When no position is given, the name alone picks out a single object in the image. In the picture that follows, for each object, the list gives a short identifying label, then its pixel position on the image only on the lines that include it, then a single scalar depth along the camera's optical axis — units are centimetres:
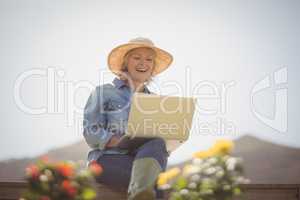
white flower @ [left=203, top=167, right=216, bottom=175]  613
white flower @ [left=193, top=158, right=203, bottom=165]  620
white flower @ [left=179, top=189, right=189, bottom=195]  617
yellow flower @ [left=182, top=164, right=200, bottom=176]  616
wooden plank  700
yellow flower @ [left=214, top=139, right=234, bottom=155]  612
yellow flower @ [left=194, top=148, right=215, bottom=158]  616
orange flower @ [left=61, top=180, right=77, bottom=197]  595
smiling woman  668
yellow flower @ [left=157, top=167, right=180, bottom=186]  611
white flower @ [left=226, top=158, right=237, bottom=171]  609
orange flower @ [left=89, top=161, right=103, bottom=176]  604
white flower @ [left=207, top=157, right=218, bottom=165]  615
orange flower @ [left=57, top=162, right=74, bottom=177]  599
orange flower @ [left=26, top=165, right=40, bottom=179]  599
